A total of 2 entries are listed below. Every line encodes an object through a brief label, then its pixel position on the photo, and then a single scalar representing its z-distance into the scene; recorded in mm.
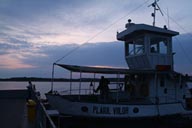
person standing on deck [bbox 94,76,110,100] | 8779
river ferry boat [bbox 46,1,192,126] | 8020
